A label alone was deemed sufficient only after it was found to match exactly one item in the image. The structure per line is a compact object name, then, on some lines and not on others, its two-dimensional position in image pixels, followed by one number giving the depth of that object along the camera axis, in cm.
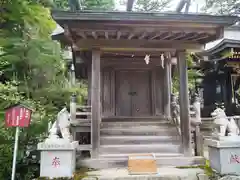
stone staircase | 590
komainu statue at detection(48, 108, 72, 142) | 506
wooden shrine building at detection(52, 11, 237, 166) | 534
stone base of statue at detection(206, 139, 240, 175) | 501
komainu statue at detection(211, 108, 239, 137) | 521
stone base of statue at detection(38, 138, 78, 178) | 486
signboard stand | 432
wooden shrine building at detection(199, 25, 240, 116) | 1074
